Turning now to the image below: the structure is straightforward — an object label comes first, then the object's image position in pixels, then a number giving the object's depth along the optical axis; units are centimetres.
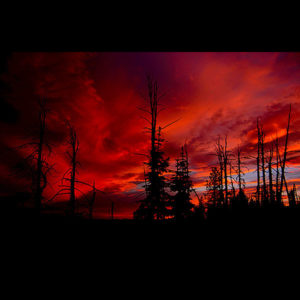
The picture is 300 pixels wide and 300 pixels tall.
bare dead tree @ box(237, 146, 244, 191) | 2892
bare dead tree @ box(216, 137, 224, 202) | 2427
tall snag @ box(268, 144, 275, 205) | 2047
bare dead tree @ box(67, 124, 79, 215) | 1445
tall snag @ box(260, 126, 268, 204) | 2542
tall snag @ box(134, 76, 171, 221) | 1891
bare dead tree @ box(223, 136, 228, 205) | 2401
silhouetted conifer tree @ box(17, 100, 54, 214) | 1342
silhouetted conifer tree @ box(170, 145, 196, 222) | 2571
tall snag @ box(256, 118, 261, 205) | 2418
